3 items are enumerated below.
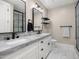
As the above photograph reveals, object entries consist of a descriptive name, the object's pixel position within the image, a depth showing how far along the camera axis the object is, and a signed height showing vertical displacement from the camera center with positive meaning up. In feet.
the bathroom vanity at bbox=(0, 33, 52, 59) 2.61 -1.07
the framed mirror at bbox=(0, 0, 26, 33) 4.79 +1.07
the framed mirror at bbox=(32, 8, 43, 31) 9.57 +1.52
